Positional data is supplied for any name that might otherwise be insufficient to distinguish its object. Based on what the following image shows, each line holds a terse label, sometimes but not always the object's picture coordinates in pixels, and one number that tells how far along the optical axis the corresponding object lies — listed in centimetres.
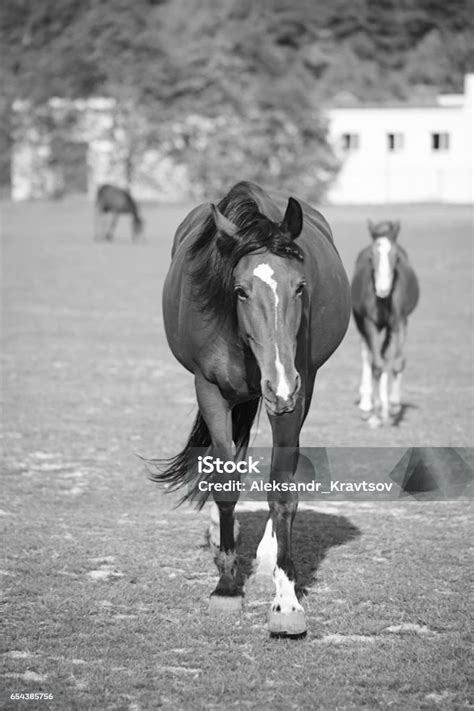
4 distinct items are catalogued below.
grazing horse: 6744
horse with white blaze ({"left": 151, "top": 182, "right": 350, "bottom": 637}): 850
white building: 11162
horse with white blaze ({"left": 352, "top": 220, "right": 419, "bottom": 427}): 1919
